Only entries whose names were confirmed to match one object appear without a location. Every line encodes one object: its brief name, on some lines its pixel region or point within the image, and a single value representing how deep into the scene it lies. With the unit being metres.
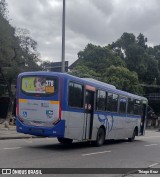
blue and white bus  16.98
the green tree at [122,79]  59.88
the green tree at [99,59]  66.38
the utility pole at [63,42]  26.01
